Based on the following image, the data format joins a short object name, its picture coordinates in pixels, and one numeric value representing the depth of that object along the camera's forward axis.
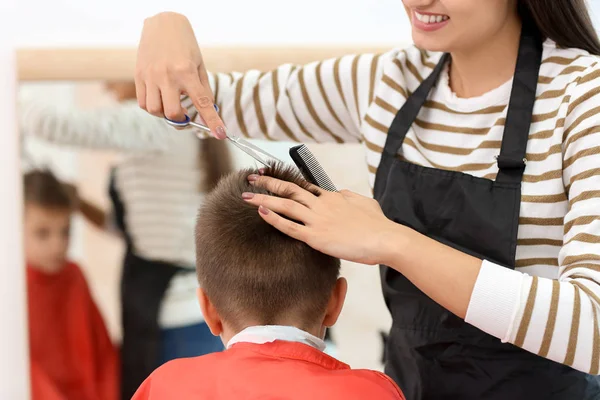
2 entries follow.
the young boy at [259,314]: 1.27
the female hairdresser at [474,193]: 1.25
